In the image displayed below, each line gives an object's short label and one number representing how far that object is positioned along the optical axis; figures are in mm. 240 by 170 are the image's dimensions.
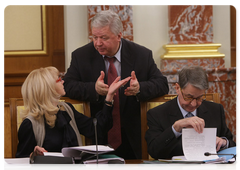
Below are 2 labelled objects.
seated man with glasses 4664
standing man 5777
